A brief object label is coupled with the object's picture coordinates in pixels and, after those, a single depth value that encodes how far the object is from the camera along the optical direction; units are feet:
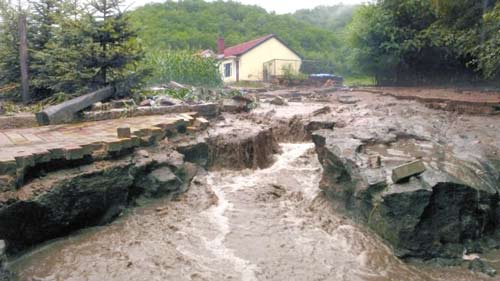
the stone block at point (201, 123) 23.66
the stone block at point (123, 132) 16.75
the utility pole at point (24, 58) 25.26
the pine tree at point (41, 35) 28.45
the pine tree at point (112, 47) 25.22
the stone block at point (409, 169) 14.08
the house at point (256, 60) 85.46
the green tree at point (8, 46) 30.32
